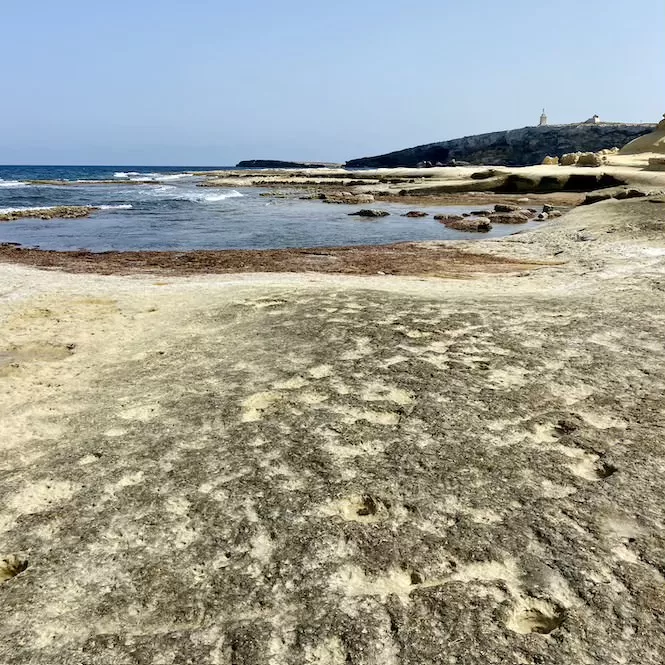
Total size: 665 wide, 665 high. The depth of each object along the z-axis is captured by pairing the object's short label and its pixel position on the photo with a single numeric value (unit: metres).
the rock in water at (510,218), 29.47
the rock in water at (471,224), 26.77
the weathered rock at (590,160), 51.34
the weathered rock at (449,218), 30.96
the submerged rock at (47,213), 33.16
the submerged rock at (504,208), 33.76
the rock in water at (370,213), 33.59
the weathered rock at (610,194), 28.34
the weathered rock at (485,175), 53.58
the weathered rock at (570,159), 55.90
